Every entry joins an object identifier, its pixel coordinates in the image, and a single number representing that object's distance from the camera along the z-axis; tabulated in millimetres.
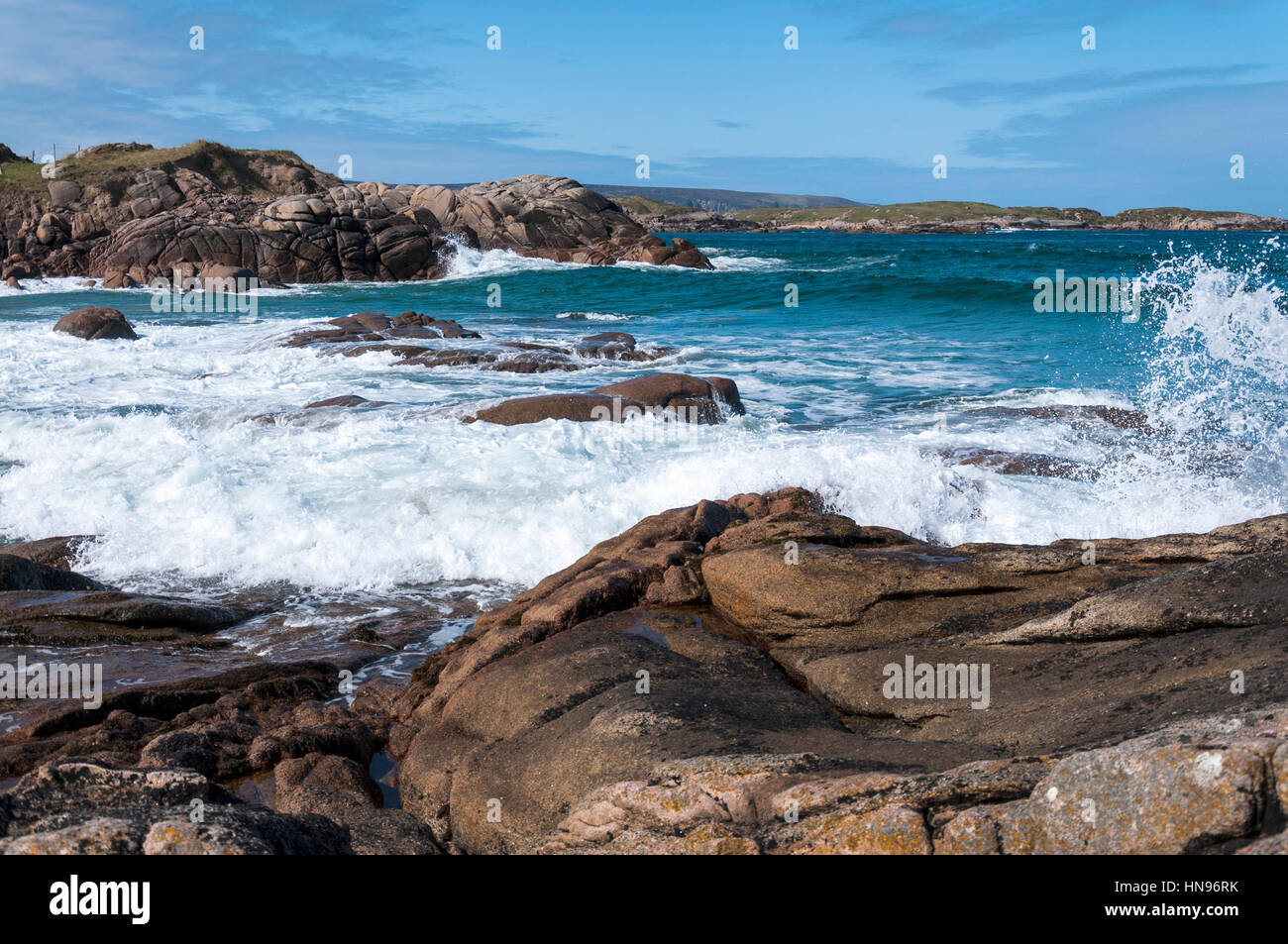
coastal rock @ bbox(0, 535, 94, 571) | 9133
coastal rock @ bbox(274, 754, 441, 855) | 4070
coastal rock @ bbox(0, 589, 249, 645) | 7355
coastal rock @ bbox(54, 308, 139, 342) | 22094
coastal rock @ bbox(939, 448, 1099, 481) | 11062
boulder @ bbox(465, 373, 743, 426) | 13203
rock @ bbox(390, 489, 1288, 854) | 2853
